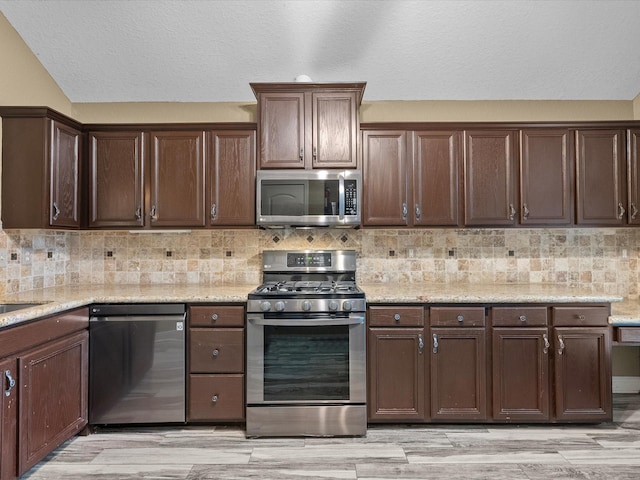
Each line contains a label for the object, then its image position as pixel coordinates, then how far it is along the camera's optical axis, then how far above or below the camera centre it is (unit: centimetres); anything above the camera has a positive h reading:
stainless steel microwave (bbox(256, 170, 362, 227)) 312 +38
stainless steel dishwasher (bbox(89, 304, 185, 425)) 279 -78
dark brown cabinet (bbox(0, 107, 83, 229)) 286 +58
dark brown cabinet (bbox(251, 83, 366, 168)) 319 +97
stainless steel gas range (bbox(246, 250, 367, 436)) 279 -79
